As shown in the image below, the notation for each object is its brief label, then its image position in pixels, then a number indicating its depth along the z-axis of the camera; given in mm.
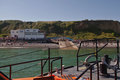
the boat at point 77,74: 5195
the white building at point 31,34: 69625
